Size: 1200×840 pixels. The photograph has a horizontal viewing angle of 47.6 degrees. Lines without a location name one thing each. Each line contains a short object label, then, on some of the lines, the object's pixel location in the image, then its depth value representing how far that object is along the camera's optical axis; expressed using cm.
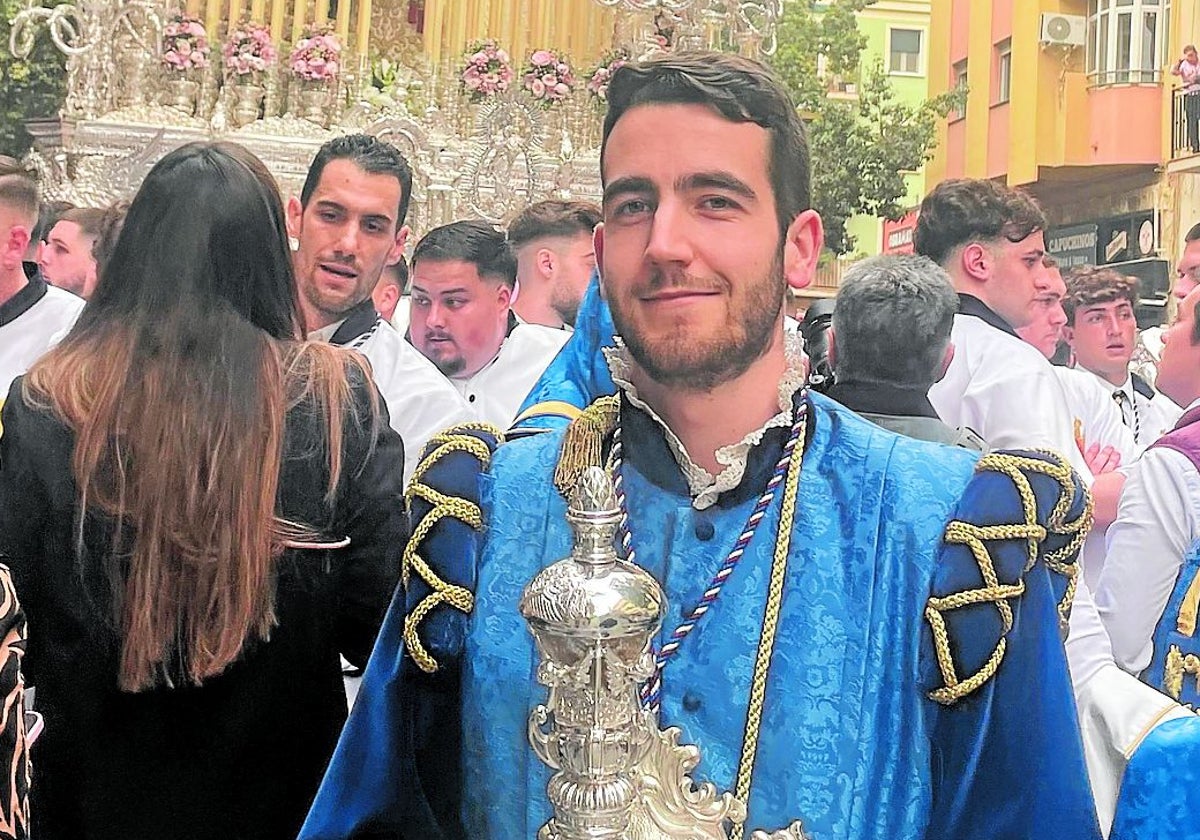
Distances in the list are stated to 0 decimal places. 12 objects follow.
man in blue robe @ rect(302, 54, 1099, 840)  134
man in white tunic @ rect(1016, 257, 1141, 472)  384
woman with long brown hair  199
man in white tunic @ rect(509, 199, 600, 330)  466
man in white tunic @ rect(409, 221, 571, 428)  400
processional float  1007
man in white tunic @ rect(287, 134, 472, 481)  323
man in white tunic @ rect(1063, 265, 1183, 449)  528
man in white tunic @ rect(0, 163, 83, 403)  391
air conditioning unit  1933
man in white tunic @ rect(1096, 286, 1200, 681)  295
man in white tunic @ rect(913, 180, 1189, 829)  346
